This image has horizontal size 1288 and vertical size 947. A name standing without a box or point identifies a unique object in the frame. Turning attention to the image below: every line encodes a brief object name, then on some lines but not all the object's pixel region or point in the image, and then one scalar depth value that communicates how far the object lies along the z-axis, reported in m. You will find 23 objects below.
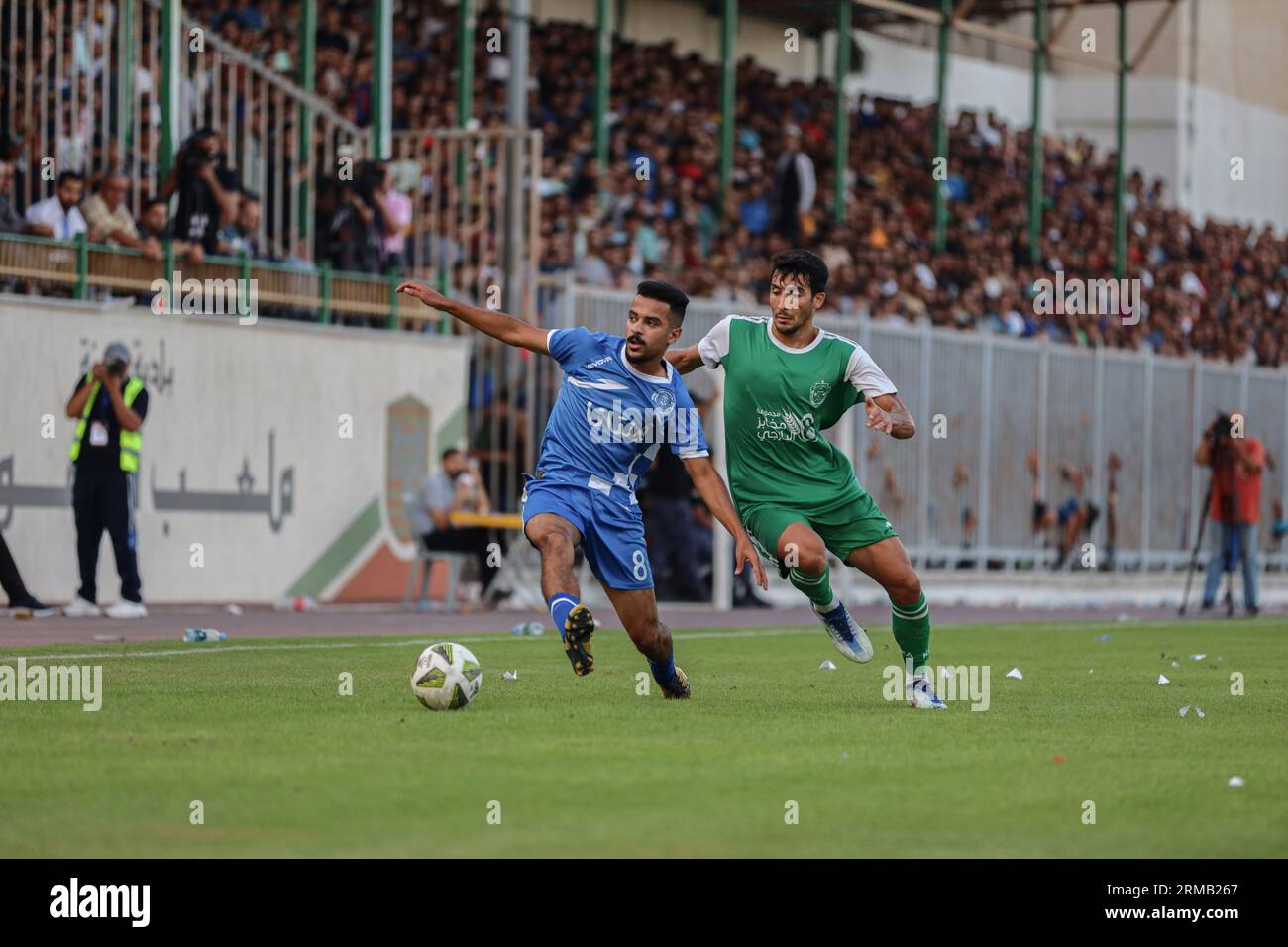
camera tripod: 25.53
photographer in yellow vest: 18.70
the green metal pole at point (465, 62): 27.17
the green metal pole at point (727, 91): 31.55
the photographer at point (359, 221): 22.73
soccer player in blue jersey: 10.76
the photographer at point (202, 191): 20.34
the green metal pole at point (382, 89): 24.64
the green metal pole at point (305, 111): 23.44
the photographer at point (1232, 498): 25.31
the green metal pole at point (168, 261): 20.48
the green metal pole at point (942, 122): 35.12
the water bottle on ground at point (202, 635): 15.60
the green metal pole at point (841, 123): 33.47
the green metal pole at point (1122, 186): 38.78
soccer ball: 10.21
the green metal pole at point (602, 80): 29.44
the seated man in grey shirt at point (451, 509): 21.66
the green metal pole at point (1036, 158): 37.50
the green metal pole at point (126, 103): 21.02
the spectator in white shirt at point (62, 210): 19.62
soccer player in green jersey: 11.09
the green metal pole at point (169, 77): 21.69
